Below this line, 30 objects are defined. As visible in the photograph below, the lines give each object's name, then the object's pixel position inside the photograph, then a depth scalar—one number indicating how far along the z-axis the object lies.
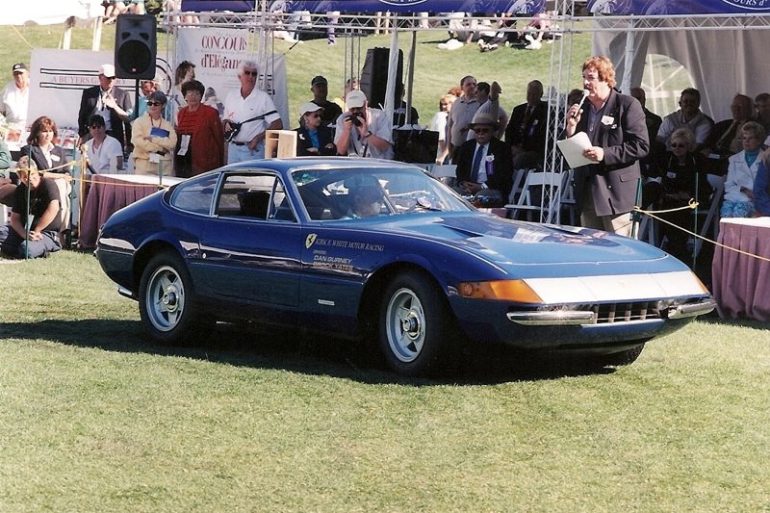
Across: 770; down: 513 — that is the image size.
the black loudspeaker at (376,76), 22.12
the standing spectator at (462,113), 18.12
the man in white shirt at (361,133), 15.28
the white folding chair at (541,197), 13.77
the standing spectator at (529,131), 16.00
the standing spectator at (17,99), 22.92
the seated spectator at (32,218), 14.94
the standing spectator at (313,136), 16.47
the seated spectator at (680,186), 14.21
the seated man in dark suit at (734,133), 15.22
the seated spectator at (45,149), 15.76
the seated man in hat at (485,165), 14.75
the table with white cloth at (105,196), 15.58
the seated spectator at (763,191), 13.29
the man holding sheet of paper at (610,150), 10.95
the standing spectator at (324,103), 18.73
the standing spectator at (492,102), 17.11
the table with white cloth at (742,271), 11.01
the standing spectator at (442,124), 20.00
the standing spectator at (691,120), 15.75
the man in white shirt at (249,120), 17.19
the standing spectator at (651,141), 14.66
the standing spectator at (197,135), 16.69
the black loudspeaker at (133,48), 18.25
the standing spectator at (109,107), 19.97
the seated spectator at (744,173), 13.48
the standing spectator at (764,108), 15.23
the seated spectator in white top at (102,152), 17.59
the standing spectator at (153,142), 16.84
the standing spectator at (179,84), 19.02
